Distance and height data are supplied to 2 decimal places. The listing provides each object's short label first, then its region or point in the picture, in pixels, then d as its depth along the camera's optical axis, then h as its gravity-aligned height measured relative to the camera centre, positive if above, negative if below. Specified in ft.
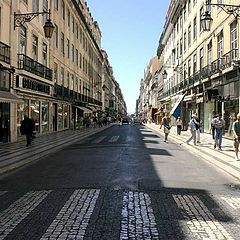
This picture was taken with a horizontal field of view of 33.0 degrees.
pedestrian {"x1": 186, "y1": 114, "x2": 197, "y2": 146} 67.21 -1.53
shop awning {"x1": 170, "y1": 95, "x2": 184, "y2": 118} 108.83 +1.84
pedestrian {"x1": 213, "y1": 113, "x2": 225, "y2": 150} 57.45 -1.56
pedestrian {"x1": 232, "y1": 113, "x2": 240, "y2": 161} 45.19 -1.88
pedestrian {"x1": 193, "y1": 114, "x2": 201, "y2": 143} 68.01 -2.14
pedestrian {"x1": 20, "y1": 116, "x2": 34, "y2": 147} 66.49 -1.69
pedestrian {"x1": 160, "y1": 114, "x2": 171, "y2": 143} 78.46 -1.23
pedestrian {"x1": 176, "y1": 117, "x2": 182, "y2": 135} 101.79 -2.19
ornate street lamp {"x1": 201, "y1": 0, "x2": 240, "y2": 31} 61.21 +14.89
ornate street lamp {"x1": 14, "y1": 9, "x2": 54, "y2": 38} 74.60 +18.15
